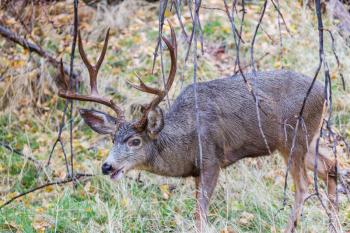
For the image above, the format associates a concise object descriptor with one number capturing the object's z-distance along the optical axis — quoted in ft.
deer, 38.83
